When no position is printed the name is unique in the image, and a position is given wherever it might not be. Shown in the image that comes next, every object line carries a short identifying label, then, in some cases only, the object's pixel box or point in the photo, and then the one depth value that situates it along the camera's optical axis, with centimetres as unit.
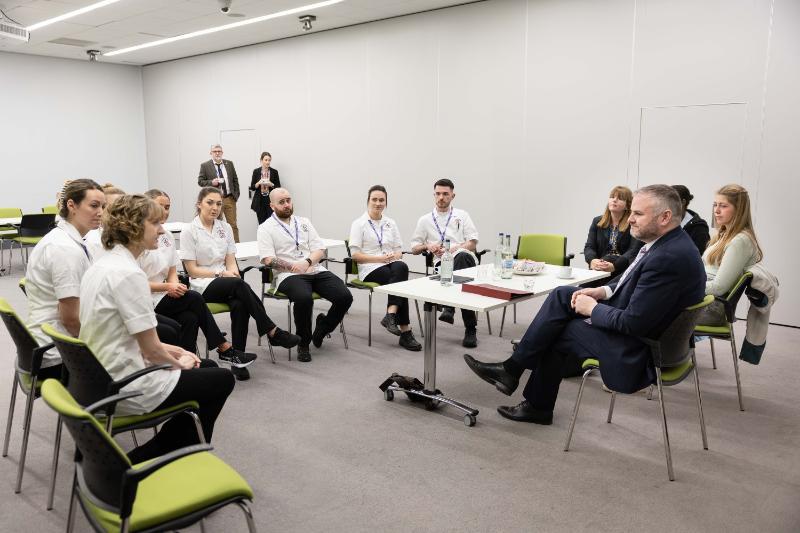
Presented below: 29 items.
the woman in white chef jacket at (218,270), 458
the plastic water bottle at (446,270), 398
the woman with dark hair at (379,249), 547
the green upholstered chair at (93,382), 230
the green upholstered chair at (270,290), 496
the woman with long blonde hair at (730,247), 387
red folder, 357
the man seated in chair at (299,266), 489
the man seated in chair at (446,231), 567
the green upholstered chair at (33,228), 805
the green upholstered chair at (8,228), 844
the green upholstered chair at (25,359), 264
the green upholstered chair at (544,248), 542
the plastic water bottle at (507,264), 420
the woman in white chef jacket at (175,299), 415
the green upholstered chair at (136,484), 164
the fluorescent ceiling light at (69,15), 785
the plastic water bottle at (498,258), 429
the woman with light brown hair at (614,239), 478
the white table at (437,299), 352
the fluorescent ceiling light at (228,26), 798
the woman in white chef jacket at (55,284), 291
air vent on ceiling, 1012
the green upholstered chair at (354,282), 535
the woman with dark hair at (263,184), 1007
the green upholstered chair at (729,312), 375
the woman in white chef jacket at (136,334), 240
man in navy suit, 292
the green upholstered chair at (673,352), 291
